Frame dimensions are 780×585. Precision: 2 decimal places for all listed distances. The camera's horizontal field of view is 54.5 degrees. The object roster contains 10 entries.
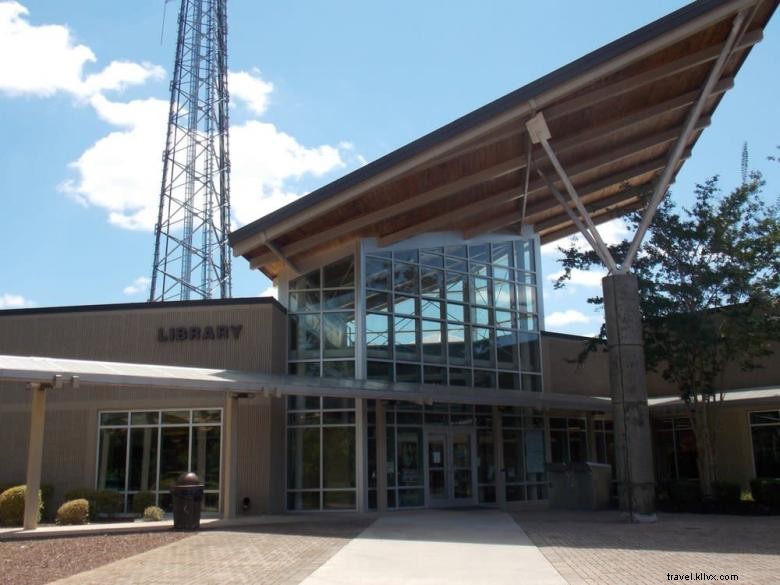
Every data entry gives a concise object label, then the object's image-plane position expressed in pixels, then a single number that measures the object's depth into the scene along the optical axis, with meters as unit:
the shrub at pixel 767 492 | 18.02
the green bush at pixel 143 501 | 18.20
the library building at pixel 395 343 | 16.67
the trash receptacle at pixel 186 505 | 14.80
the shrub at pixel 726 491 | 18.72
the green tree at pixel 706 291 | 19.34
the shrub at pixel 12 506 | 16.17
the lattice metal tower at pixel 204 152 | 35.50
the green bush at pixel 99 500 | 17.50
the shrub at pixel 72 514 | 16.19
